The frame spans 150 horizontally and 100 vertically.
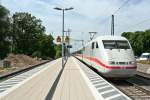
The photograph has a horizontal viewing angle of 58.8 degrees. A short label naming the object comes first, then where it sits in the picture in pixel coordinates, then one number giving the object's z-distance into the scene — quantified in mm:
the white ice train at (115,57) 8016
